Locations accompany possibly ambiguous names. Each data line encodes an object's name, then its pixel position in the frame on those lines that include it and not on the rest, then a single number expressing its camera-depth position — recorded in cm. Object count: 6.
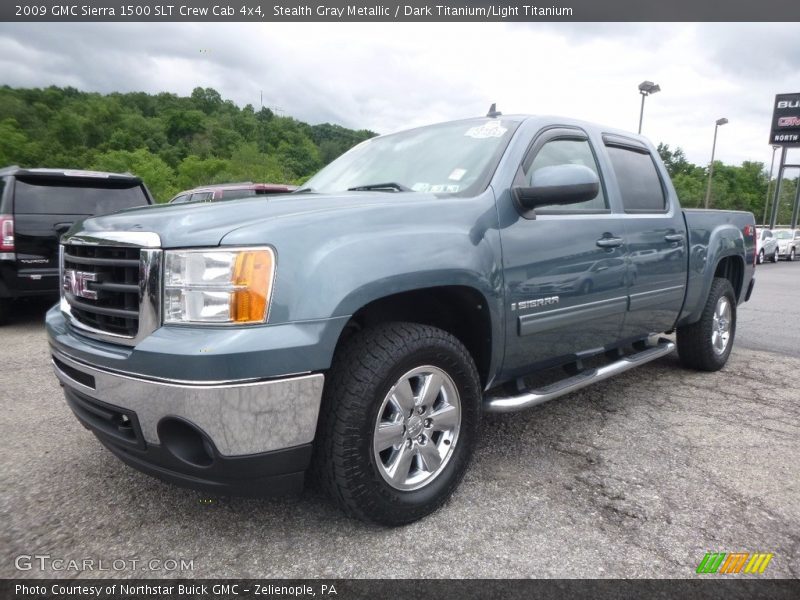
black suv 561
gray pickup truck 180
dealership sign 4050
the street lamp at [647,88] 2055
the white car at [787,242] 2514
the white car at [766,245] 2166
